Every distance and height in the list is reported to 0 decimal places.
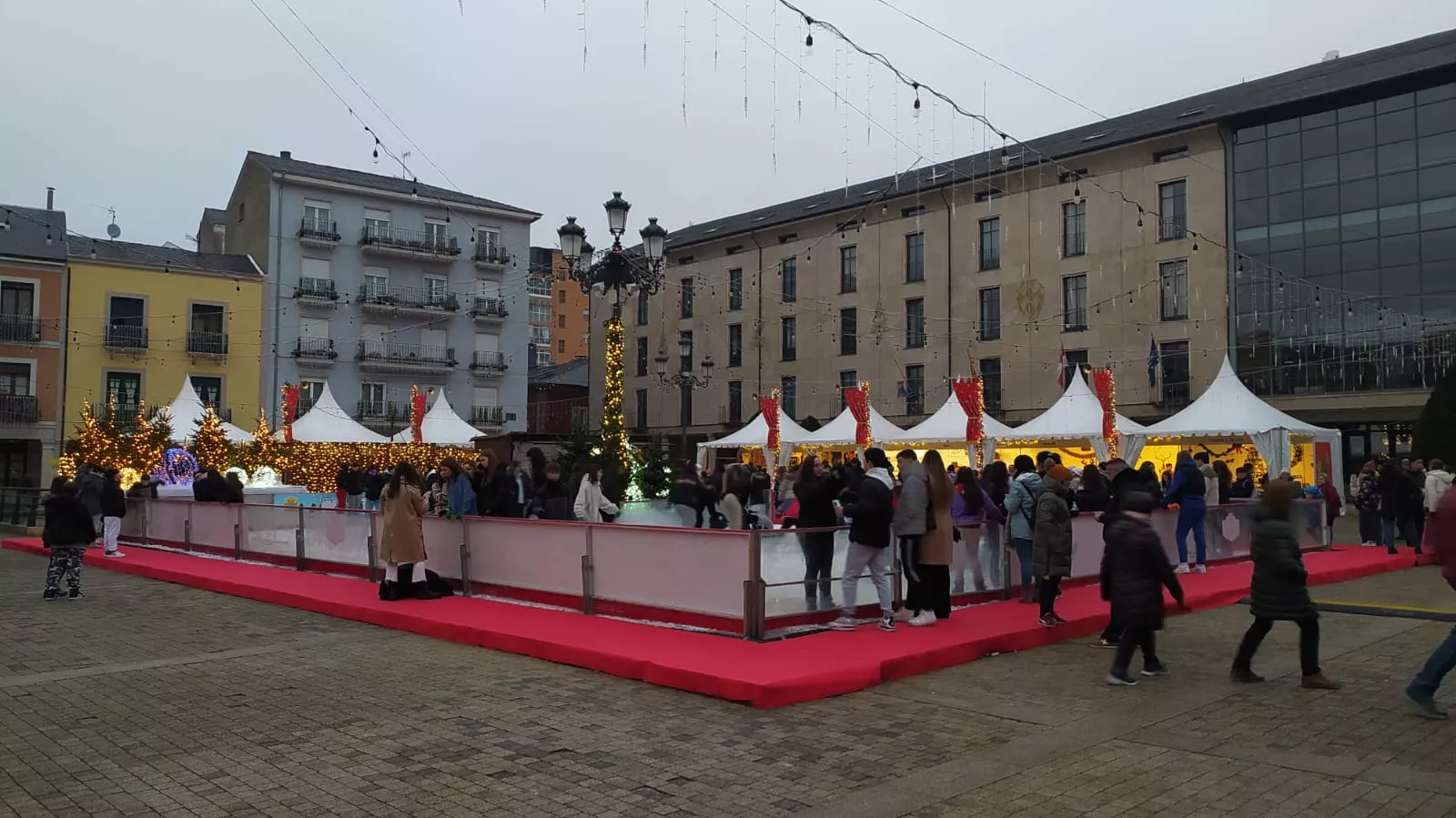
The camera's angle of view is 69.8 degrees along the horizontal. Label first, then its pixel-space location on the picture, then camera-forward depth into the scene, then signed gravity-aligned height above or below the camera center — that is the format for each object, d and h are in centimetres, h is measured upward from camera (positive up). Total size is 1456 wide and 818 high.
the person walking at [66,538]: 1233 -87
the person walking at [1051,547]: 963 -71
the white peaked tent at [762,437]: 3011 +95
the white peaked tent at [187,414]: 2680 +136
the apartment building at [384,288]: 4353 +792
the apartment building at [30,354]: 3712 +398
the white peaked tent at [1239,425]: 2259 +106
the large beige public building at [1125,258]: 2986 +744
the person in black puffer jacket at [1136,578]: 744 -77
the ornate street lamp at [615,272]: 1586 +308
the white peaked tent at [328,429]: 2891 +106
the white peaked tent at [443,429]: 3067 +114
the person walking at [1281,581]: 712 -74
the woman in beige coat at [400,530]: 1114 -67
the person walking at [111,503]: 1600 -59
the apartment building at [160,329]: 3862 +525
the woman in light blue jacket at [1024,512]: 1068 -43
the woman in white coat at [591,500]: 1257 -38
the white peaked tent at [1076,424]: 2478 +114
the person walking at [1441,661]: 636 -114
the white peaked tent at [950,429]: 2644 +106
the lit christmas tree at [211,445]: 2336 +47
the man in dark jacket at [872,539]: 916 -61
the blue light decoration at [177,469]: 2214 -7
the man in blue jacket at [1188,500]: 1324 -35
